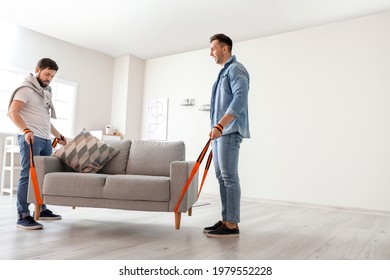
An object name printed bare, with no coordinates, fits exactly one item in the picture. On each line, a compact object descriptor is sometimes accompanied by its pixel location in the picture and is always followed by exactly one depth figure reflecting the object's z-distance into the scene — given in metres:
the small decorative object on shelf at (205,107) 5.10
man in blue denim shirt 2.11
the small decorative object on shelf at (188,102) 5.37
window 4.71
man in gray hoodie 2.27
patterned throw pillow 2.66
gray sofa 2.22
